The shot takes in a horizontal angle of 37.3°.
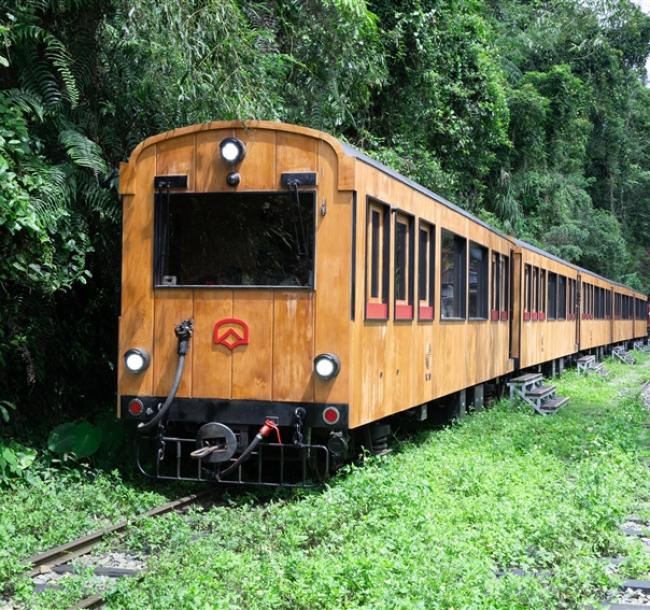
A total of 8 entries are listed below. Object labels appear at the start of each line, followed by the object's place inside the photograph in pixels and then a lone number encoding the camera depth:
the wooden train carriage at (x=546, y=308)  17.66
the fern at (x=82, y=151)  8.83
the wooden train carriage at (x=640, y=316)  46.24
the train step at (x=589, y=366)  25.50
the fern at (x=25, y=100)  8.44
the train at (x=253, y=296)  7.71
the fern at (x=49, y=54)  8.53
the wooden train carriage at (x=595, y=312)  27.47
